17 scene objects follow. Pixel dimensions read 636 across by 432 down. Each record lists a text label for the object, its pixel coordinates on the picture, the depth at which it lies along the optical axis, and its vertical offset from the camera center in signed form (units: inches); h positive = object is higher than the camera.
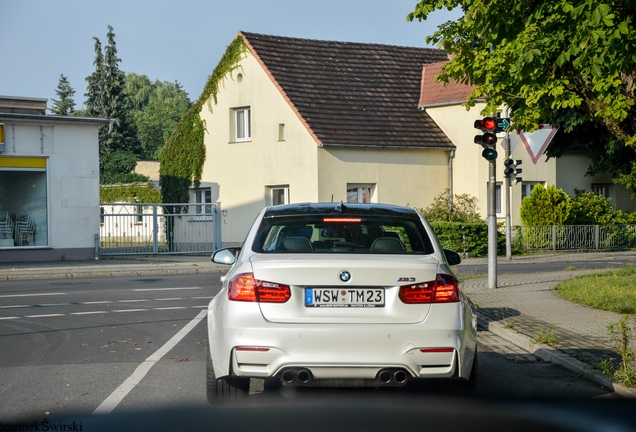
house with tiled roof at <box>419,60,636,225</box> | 1343.5 +73.7
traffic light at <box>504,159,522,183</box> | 981.2 +41.3
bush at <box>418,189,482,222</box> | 1273.4 -5.5
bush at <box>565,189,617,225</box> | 1333.7 -9.9
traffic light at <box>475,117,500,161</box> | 634.2 +50.2
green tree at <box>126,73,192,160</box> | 4340.6 +517.7
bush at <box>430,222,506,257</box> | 1163.3 -41.5
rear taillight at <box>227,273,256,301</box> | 232.7 -21.7
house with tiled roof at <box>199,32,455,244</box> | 1277.1 +109.0
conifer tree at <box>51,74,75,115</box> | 3613.4 +464.9
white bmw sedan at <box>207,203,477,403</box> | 224.8 -30.6
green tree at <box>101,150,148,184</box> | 2992.1 +144.6
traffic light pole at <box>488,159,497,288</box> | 639.1 -18.3
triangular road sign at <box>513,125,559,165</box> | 680.4 +51.8
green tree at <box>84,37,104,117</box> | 3134.8 +455.9
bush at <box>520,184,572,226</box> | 1284.4 -3.2
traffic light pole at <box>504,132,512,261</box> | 1056.8 -21.5
